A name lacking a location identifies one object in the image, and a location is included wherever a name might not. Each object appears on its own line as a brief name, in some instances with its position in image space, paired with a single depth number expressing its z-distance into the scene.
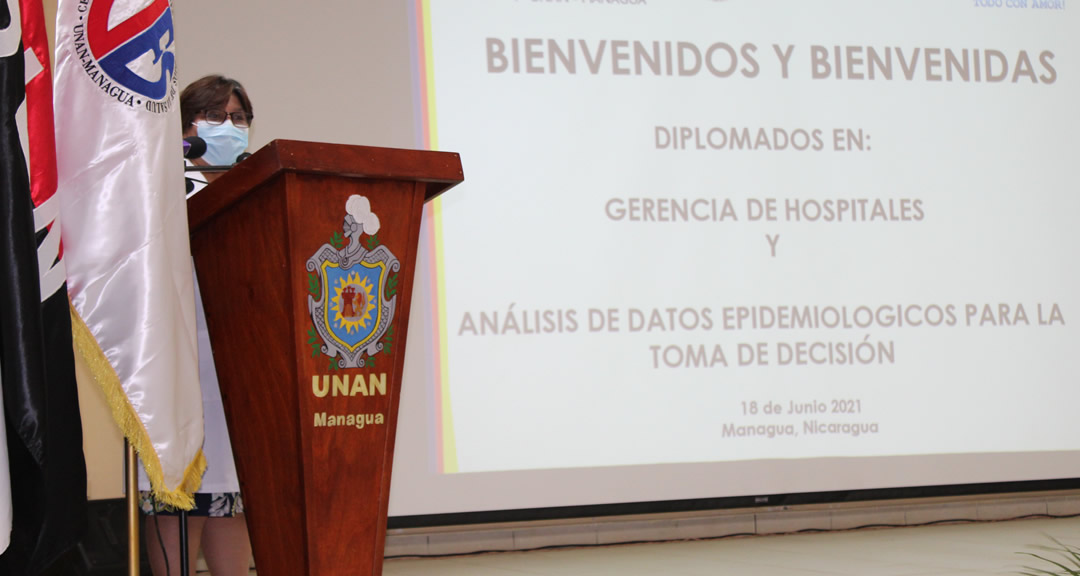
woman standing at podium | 5.55
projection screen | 9.90
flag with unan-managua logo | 4.90
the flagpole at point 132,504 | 4.91
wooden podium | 4.85
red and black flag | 4.69
